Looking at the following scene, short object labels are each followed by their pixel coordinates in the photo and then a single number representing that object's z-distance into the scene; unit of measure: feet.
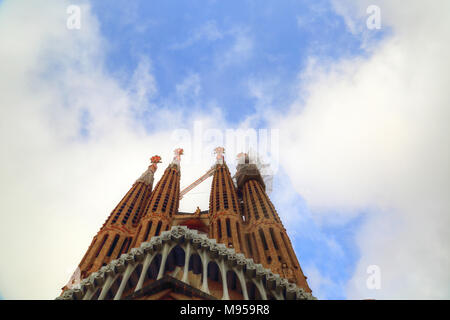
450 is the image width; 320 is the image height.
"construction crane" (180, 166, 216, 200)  259.19
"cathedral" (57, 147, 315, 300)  79.56
